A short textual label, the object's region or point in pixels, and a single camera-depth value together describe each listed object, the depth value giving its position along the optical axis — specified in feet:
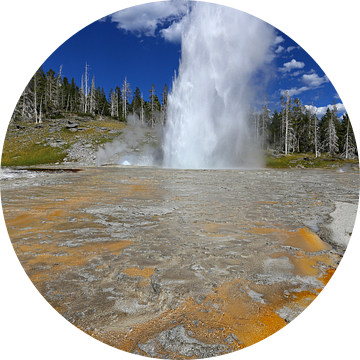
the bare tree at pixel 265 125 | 209.92
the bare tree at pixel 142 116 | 254.00
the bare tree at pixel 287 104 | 177.05
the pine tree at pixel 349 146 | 170.60
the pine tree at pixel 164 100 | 262.84
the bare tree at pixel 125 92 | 276.66
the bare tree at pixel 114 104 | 281.50
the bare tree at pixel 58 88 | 245.69
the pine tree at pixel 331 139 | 182.07
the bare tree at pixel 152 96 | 266.36
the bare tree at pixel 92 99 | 254.88
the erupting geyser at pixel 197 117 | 100.83
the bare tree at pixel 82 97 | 259.80
